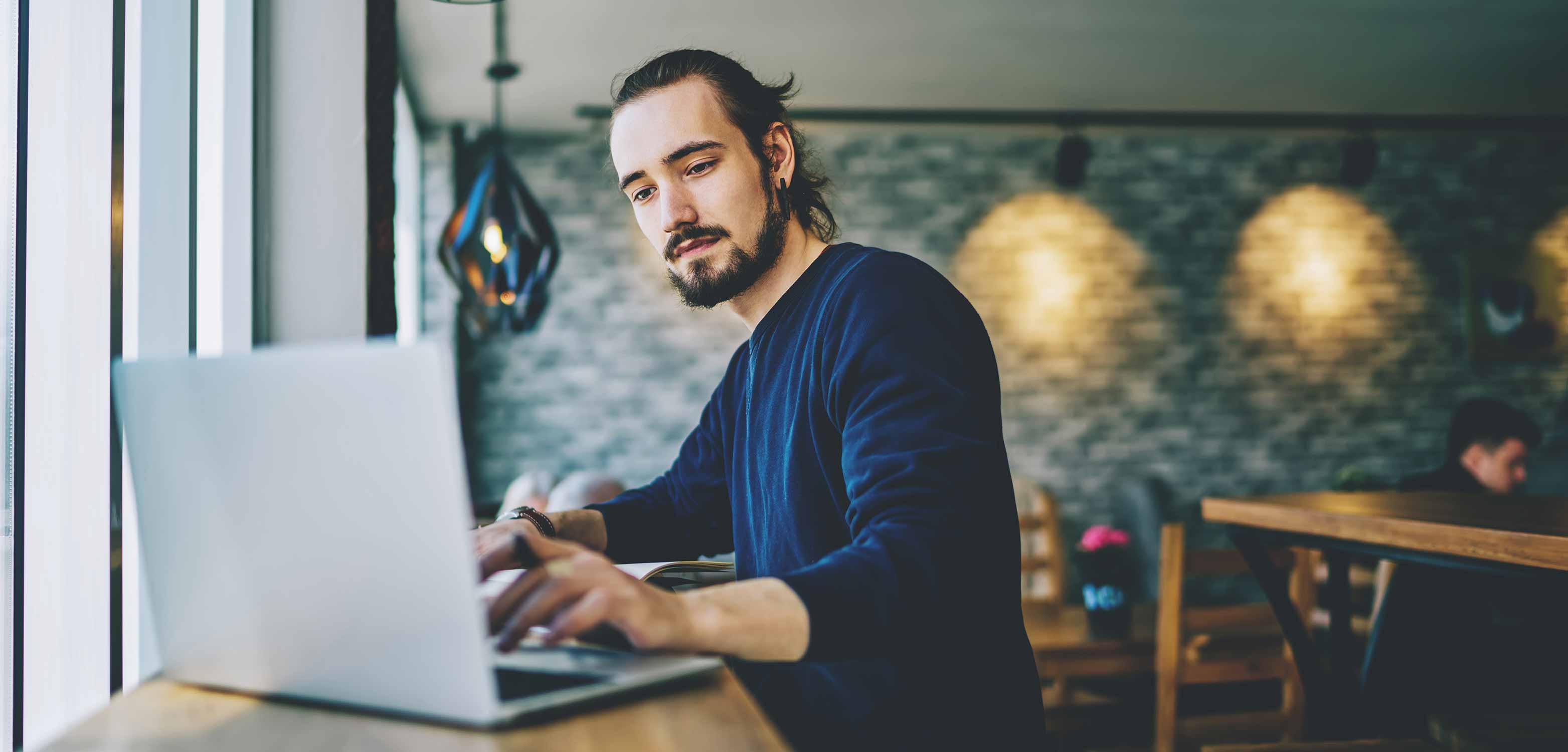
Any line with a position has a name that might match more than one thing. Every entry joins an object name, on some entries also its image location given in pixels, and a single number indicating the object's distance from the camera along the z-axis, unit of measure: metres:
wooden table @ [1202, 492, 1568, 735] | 1.35
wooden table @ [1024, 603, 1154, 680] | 2.44
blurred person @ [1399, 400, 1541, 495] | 3.09
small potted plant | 2.59
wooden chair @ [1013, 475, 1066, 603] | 3.45
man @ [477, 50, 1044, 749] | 0.68
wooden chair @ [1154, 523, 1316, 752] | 2.29
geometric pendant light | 2.79
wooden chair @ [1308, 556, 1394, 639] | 3.48
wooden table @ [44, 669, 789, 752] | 0.56
